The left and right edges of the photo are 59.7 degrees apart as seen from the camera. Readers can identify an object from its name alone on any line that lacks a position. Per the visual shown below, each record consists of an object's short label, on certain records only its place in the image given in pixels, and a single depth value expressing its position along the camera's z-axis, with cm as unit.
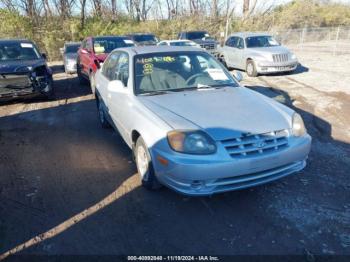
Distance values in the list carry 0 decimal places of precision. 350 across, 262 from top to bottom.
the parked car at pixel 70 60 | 1371
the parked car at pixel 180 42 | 1565
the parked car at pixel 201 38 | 1756
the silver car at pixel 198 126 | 302
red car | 935
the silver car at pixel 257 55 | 1170
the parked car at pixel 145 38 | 1872
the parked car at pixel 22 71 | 799
